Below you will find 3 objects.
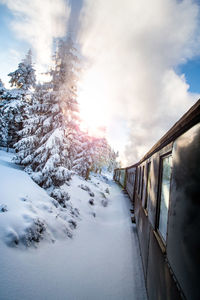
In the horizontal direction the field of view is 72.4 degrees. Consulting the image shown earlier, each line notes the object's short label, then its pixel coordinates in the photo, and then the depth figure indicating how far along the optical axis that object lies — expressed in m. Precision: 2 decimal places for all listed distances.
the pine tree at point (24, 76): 17.66
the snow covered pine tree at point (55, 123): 8.01
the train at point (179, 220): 1.36
